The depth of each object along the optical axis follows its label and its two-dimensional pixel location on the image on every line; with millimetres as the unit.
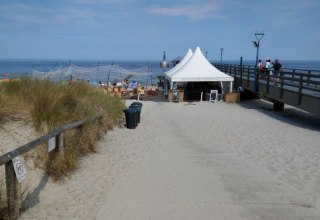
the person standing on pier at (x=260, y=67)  20506
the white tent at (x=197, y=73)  21688
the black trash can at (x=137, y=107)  12855
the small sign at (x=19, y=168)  4047
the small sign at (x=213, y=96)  22108
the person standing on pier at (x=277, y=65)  20777
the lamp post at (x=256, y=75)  19922
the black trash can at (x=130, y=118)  12219
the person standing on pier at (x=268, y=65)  22759
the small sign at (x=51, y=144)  5590
